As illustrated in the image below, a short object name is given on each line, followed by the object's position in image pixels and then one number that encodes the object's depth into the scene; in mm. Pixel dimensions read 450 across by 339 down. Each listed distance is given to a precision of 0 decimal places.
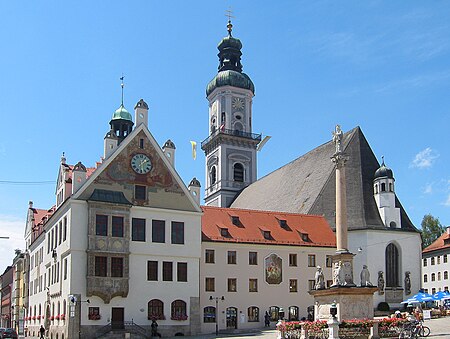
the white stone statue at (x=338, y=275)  33906
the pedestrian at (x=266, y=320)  49562
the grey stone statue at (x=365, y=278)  34181
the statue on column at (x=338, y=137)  37316
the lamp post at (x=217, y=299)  48853
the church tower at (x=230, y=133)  88375
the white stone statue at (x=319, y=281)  35628
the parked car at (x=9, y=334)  42750
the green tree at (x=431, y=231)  92438
